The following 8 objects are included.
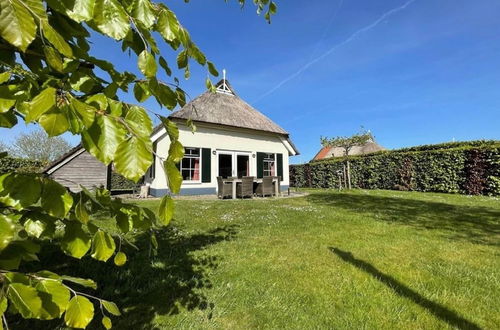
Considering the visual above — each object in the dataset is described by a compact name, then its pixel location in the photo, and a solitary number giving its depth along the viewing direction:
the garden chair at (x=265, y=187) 14.22
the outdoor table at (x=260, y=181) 13.43
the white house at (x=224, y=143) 14.90
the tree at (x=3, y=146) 30.72
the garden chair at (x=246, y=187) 13.41
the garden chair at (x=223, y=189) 13.31
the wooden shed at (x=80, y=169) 12.87
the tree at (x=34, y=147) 32.78
